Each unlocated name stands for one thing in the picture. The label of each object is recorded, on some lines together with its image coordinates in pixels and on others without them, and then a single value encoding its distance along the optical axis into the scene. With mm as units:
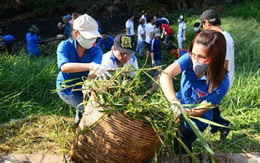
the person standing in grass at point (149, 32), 9716
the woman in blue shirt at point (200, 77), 2225
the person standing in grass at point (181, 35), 10406
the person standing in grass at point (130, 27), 11239
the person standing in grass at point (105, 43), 7273
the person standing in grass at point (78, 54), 2623
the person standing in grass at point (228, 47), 3322
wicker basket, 1956
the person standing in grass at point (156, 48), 8758
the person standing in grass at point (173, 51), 7210
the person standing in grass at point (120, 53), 3140
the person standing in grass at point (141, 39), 10242
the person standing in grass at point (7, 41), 8233
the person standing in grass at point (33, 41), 8203
